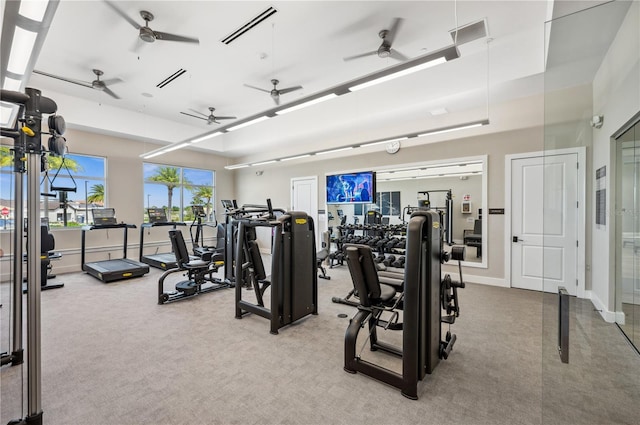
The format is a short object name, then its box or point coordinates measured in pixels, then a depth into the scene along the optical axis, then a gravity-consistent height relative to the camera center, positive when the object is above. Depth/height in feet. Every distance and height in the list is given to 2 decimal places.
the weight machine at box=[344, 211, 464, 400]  7.02 -2.60
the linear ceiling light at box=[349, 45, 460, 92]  8.53 +4.95
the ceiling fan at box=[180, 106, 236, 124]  21.21 +8.29
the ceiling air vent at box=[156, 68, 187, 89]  17.07 +8.72
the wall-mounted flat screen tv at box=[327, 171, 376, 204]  23.16 +2.11
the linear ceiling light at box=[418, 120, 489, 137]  14.80 +4.81
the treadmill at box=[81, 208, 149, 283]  18.42 -3.91
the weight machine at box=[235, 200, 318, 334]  10.77 -2.44
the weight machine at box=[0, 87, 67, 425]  5.57 -0.35
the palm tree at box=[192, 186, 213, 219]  30.89 +1.92
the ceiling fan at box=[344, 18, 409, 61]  12.94 +8.01
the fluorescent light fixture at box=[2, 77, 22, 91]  10.42 +5.05
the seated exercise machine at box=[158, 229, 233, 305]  14.69 -3.34
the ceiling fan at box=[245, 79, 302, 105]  16.99 +7.49
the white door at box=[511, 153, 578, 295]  7.73 -0.33
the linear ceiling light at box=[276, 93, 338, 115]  11.59 +4.90
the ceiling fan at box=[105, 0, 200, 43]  11.36 +7.57
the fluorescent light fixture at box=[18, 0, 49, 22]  7.29 +5.51
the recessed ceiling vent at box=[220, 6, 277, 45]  11.75 +8.61
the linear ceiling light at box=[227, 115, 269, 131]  14.37 +4.93
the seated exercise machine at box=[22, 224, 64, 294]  16.61 -2.69
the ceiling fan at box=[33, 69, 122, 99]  16.02 +7.61
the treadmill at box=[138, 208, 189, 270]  22.02 -2.23
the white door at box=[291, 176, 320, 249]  27.02 +1.68
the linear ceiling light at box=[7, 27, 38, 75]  8.39 +5.33
